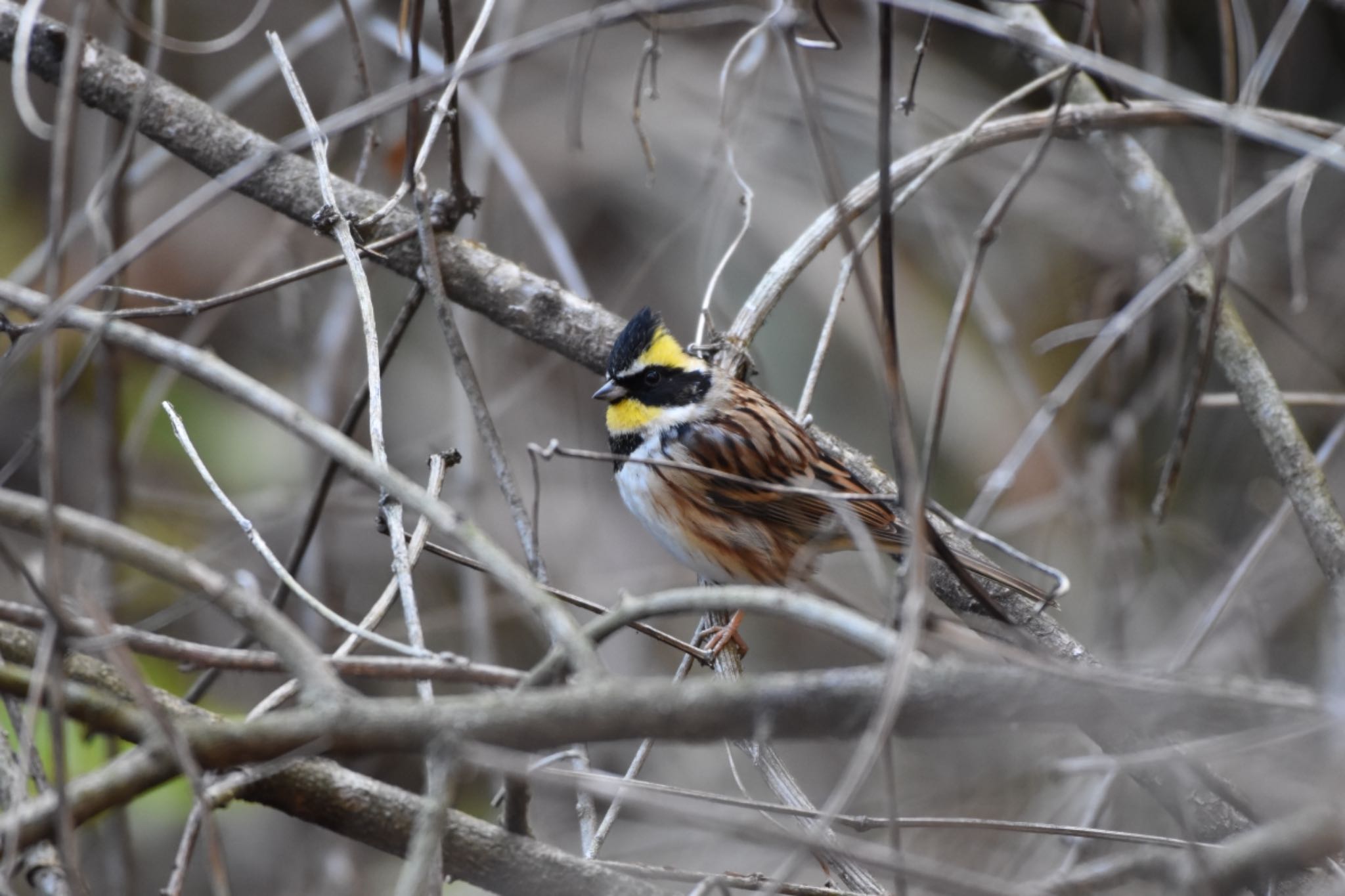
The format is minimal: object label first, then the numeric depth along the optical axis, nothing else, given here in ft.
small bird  22.91
